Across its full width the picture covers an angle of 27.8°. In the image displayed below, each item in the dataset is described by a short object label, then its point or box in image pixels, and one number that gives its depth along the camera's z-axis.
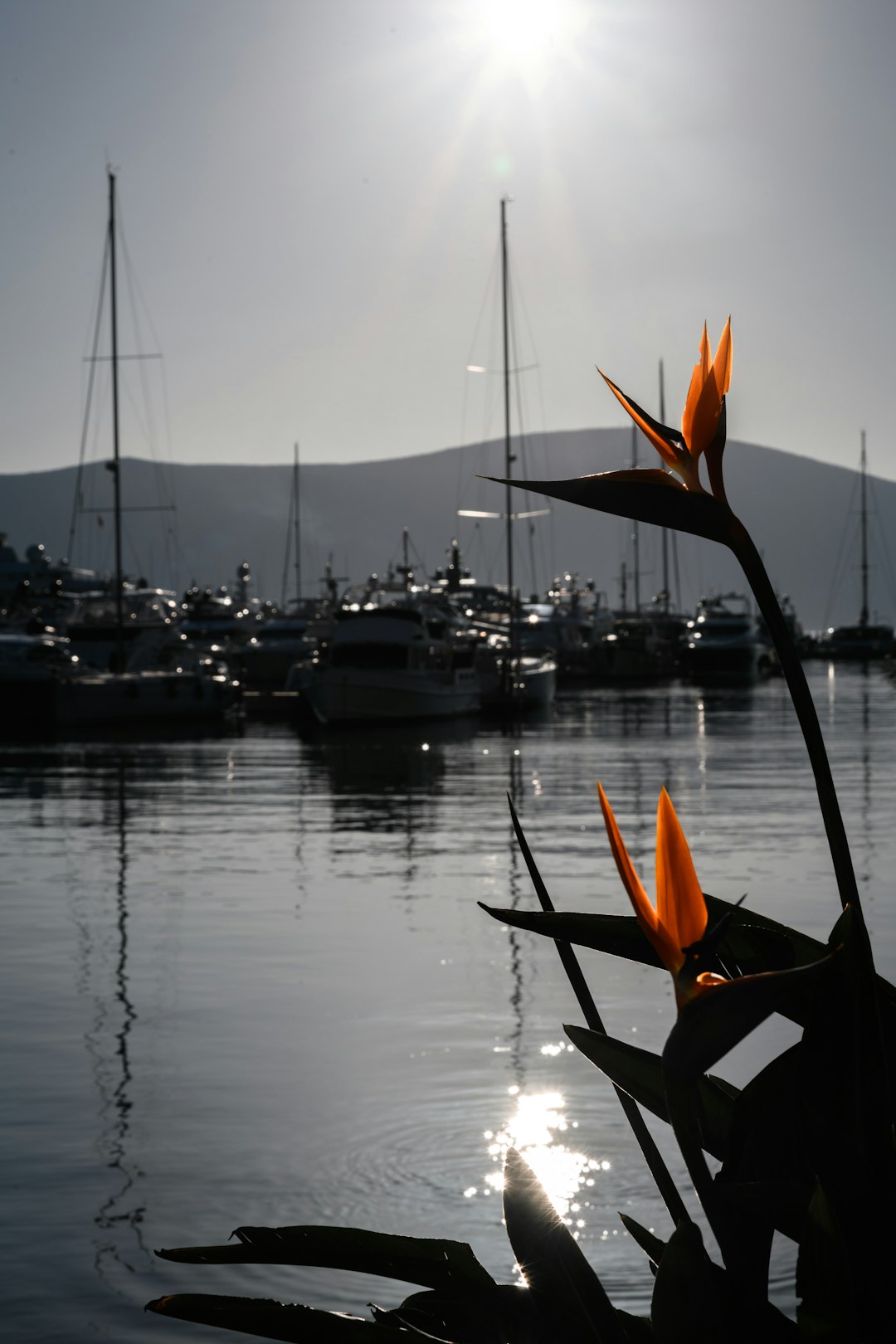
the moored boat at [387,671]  42.34
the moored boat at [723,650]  76.31
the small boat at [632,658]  81.31
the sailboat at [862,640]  109.94
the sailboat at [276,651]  64.06
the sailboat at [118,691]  41.81
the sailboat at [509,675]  47.62
